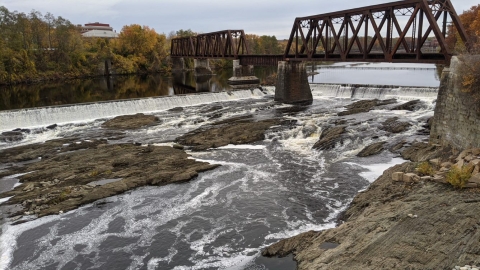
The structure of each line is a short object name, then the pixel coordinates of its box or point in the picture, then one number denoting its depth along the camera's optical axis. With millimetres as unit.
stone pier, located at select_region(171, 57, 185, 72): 107625
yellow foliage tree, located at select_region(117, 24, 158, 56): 105500
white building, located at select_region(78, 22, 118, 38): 175338
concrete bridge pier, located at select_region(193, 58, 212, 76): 94562
